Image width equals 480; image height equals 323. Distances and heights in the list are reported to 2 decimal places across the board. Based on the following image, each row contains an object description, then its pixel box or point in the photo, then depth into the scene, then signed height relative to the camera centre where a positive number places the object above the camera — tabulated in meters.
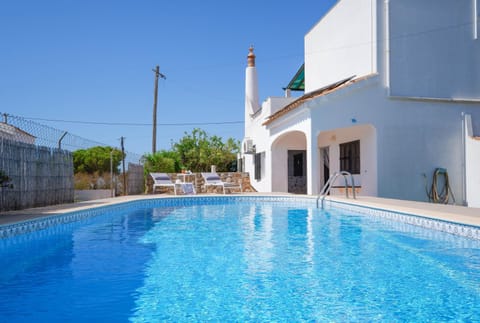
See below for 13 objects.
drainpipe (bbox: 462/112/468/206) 13.20 +0.28
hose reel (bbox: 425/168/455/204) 13.20 -0.77
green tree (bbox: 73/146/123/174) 26.30 +0.52
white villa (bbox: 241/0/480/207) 13.01 +2.32
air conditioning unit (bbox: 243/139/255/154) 20.31 +1.19
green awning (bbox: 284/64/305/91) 22.24 +5.41
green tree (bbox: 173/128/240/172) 24.61 +1.12
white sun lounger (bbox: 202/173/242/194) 17.73 -0.52
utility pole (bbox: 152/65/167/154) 23.76 +3.87
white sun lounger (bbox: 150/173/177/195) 17.44 -0.50
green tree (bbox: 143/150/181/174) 20.62 +0.34
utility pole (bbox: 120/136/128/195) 15.93 -0.07
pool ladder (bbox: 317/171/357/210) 11.92 -0.92
